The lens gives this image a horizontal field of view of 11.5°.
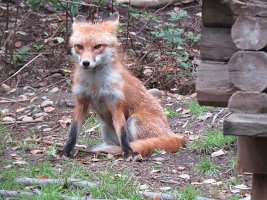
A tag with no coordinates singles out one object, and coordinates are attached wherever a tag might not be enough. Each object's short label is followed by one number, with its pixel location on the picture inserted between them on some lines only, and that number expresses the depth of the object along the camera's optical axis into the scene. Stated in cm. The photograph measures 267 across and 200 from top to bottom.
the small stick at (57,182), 938
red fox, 1166
